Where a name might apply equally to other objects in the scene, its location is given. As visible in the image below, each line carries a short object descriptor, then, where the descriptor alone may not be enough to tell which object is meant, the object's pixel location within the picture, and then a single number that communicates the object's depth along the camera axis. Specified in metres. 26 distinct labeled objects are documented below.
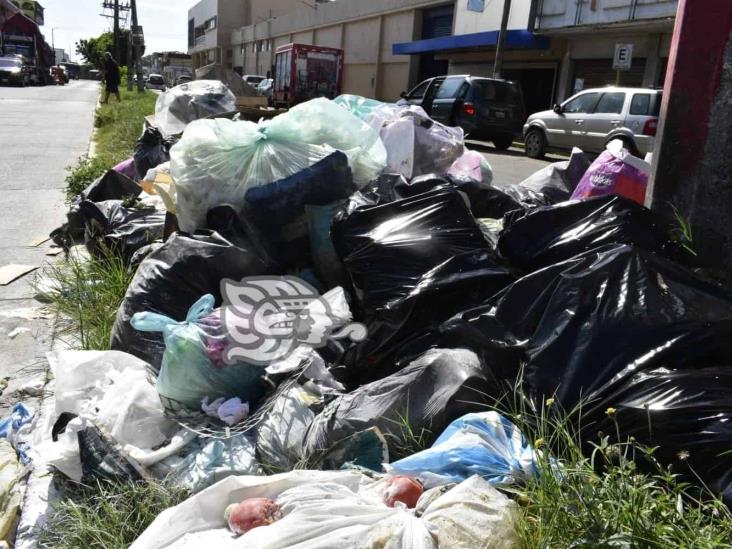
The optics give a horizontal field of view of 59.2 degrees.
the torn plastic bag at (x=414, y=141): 4.10
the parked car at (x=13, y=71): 31.62
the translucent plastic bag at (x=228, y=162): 3.27
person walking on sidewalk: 20.84
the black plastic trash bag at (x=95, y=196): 4.86
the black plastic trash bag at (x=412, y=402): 1.97
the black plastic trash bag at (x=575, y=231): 2.55
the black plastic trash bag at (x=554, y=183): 3.81
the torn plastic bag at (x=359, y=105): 4.66
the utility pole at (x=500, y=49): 16.95
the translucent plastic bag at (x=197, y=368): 2.33
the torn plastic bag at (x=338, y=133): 3.47
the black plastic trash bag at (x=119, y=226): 4.09
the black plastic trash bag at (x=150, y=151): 5.86
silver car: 10.95
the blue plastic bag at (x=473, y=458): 1.71
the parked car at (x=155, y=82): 51.73
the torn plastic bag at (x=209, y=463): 2.04
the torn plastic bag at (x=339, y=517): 1.40
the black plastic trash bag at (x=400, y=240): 2.50
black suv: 13.63
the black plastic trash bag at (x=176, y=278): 2.73
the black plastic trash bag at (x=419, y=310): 2.39
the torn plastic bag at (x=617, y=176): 3.41
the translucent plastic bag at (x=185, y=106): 6.91
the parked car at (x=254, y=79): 30.88
